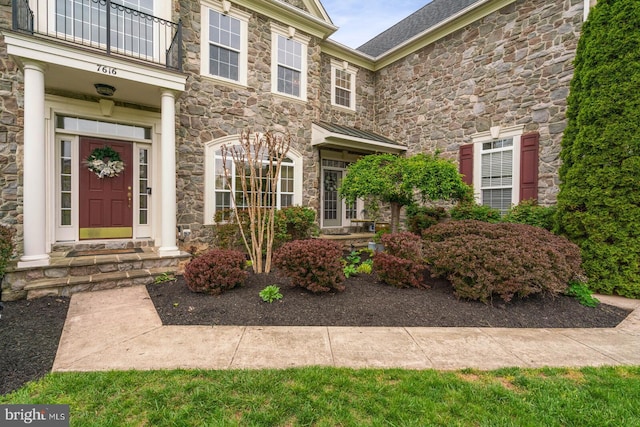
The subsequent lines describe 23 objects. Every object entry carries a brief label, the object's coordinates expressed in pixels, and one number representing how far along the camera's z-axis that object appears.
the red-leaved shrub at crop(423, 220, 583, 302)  4.07
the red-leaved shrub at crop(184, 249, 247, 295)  4.45
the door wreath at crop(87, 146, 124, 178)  5.99
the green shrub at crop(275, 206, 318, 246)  7.12
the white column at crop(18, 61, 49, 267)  4.41
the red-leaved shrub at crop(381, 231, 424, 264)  4.90
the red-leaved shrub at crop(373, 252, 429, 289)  4.79
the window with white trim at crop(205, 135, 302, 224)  6.98
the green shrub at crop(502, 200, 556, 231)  6.27
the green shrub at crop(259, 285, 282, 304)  4.18
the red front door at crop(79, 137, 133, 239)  5.97
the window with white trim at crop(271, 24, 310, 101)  7.91
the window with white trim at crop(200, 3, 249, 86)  6.88
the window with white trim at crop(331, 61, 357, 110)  9.84
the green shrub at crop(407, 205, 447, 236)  8.58
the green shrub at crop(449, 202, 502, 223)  7.40
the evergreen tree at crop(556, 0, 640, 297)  4.64
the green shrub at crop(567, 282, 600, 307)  4.34
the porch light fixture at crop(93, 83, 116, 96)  5.46
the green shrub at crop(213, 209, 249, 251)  6.96
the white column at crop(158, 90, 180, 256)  5.68
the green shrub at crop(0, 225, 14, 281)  4.09
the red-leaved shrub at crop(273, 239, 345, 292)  4.35
